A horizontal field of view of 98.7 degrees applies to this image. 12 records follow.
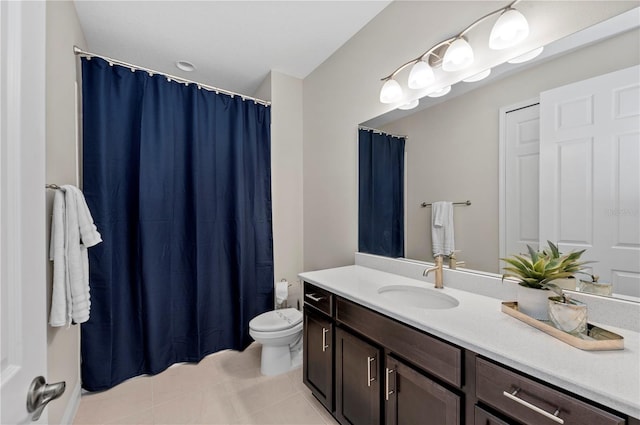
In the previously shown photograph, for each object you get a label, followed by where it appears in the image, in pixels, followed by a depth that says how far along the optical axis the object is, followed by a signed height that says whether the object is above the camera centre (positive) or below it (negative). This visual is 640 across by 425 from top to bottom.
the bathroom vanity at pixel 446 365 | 0.69 -0.50
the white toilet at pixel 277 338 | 2.04 -0.95
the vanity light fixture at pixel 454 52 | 1.18 +0.80
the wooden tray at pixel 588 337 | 0.80 -0.39
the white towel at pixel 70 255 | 1.28 -0.21
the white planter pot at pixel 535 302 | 1.00 -0.34
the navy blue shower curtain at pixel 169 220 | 1.94 -0.07
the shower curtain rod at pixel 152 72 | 1.83 +1.07
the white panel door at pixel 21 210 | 0.49 +0.00
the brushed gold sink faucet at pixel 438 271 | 1.46 -0.32
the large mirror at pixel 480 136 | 1.01 +0.42
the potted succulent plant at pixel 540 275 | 1.00 -0.25
